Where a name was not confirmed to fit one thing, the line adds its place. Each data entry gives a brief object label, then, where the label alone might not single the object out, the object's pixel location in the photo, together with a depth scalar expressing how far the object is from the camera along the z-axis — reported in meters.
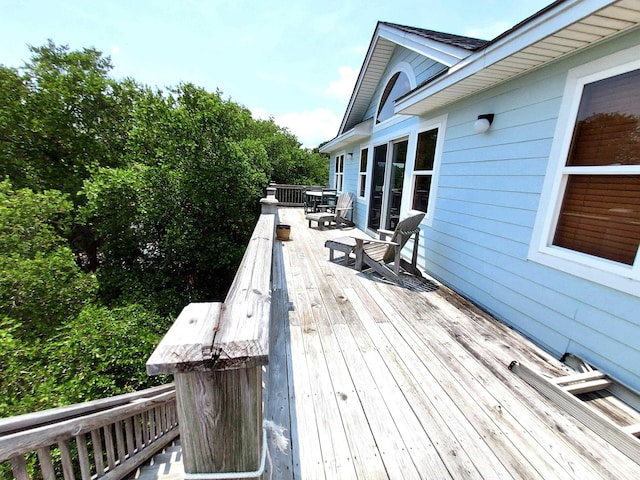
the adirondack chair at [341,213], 7.04
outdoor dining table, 9.08
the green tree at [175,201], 5.54
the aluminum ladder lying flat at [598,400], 1.51
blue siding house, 1.91
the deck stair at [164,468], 2.00
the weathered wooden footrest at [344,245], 4.32
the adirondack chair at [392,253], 3.71
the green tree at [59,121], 7.02
